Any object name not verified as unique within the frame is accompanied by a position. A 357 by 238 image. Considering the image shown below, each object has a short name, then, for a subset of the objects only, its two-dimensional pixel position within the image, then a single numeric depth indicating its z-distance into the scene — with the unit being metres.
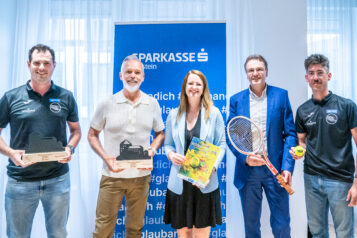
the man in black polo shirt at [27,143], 2.29
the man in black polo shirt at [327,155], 2.38
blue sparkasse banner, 3.16
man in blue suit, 2.49
